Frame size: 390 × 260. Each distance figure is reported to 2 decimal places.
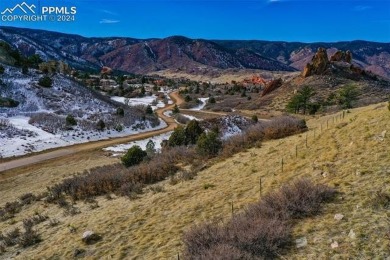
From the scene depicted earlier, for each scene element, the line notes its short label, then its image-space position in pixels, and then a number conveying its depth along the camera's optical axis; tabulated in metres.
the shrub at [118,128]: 47.72
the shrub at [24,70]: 59.22
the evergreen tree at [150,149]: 27.36
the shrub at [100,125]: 46.31
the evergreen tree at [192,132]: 30.00
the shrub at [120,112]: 54.88
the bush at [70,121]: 44.81
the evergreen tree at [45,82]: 57.38
